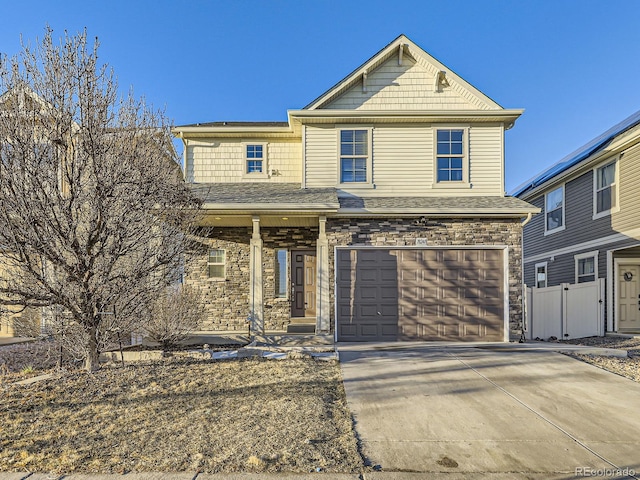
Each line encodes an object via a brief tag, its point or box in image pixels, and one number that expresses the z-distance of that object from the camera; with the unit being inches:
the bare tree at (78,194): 219.3
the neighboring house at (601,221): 449.4
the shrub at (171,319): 333.4
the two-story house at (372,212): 402.3
